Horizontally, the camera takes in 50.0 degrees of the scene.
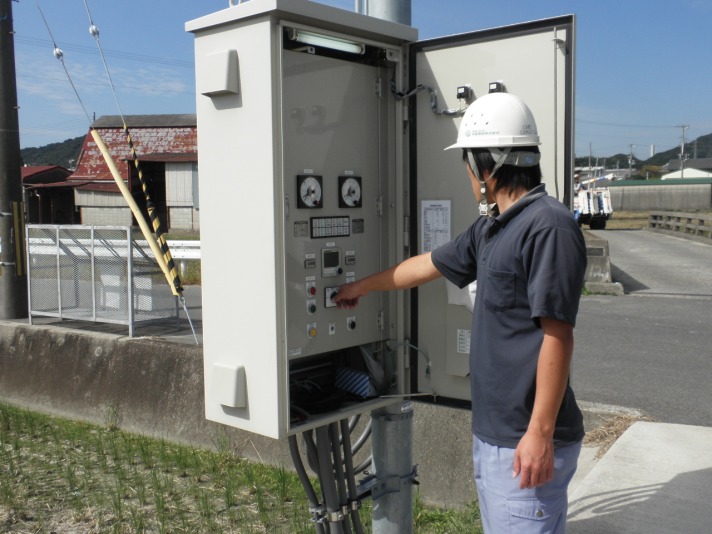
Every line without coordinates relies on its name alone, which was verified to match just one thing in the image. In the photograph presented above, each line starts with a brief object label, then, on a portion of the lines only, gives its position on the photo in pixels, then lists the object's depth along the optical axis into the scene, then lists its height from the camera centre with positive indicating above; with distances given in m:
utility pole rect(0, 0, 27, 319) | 8.57 +0.44
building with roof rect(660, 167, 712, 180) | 102.05 +5.94
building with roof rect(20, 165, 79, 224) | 43.69 +1.37
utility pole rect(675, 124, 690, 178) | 84.00 +6.96
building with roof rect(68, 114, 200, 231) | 38.62 +2.84
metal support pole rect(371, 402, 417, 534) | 3.66 -1.19
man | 2.45 -0.37
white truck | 31.44 +0.51
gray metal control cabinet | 3.08 +0.15
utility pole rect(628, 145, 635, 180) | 105.81 +6.54
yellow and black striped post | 7.21 -0.23
